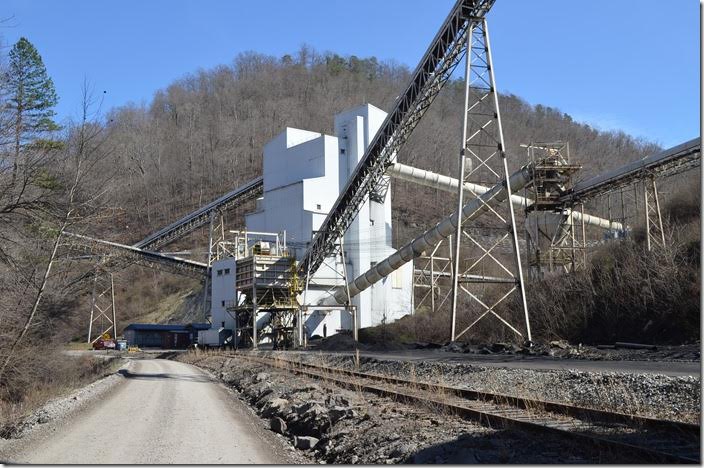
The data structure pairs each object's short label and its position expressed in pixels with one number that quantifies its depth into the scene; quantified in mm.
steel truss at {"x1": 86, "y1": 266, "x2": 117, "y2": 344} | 60059
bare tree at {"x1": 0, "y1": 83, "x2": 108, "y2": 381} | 15303
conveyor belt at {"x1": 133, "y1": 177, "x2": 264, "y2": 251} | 57844
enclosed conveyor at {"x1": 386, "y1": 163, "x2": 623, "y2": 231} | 44125
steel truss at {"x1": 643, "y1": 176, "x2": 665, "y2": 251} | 27172
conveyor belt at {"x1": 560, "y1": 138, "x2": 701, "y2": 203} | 30062
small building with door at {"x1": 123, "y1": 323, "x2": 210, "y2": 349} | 57906
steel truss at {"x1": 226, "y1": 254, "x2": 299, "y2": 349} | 40094
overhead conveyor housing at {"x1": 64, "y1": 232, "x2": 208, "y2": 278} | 55375
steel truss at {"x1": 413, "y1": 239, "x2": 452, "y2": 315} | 44750
